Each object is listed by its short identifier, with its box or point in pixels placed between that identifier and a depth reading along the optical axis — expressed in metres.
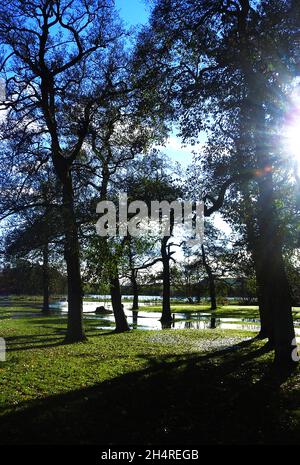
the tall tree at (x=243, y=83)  10.80
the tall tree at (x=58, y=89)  19.30
